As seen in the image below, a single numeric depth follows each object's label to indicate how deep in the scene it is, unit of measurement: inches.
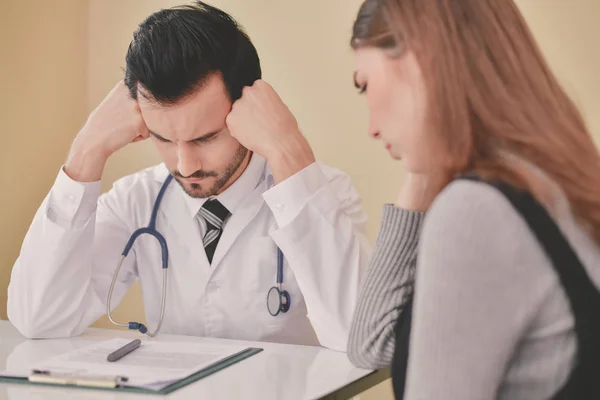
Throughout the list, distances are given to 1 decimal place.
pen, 71.0
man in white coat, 76.7
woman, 48.7
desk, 66.3
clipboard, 66.4
